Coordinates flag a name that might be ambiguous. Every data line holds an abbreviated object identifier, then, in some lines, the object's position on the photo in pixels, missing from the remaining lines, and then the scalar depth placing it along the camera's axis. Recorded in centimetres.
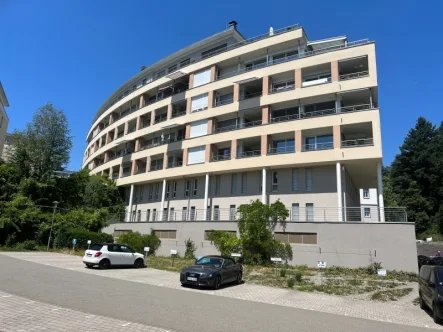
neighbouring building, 4916
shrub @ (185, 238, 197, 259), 2830
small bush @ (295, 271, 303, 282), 1698
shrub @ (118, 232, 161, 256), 3034
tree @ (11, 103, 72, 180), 3966
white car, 1958
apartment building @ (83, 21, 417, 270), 2369
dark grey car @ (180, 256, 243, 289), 1430
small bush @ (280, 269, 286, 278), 1831
